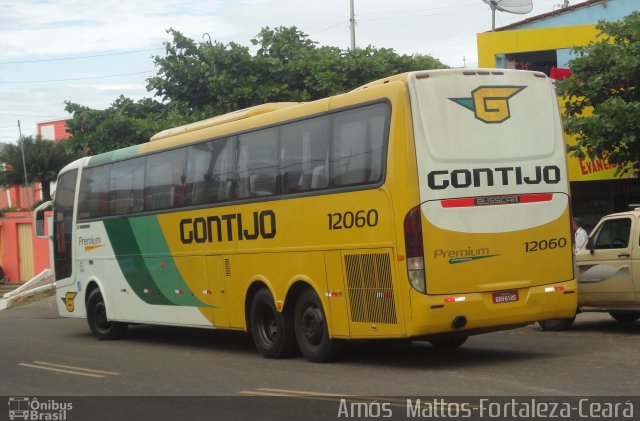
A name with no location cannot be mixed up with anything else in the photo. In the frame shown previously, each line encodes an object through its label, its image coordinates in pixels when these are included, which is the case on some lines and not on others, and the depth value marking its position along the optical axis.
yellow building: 26.31
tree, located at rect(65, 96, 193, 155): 27.38
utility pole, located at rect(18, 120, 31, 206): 50.03
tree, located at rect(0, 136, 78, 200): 51.19
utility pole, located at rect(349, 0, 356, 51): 48.57
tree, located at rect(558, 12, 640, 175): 19.83
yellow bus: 11.63
